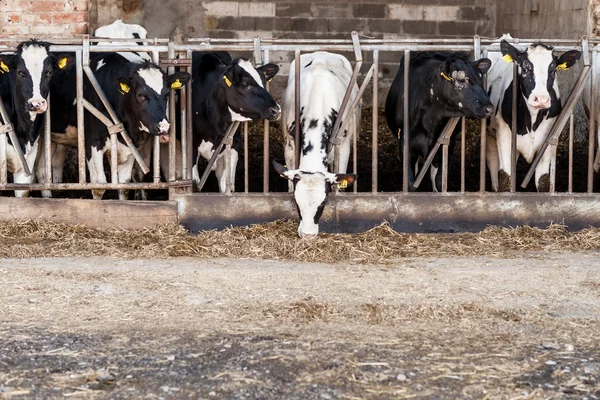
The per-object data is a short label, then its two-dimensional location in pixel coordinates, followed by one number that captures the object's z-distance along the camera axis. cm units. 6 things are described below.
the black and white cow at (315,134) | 1454
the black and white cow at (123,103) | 1519
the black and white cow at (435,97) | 1546
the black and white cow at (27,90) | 1493
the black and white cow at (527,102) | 1525
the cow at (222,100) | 1551
